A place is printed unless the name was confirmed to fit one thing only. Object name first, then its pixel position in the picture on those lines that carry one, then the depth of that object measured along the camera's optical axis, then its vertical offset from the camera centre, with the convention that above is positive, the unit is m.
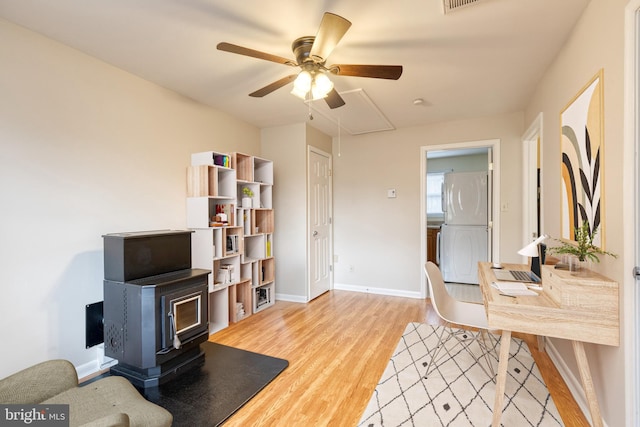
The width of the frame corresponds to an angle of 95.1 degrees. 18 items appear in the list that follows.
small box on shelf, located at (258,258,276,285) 3.93 -0.77
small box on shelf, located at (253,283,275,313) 3.77 -1.13
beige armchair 1.35 -0.91
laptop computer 2.14 -0.50
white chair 2.22 -0.83
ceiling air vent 1.68 +1.21
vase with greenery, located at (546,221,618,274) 1.57 -0.21
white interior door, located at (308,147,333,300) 4.17 -0.15
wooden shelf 3.05 -0.22
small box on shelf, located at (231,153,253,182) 3.55 +0.55
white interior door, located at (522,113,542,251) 3.39 +0.28
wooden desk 1.41 -0.54
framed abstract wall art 1.59 +0.32
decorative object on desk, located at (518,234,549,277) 1.94 -0.31
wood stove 2.06 -0.72
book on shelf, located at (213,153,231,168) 3.17 +0.58
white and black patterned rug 1.74 -1.24
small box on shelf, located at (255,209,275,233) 3.90 -0.10
